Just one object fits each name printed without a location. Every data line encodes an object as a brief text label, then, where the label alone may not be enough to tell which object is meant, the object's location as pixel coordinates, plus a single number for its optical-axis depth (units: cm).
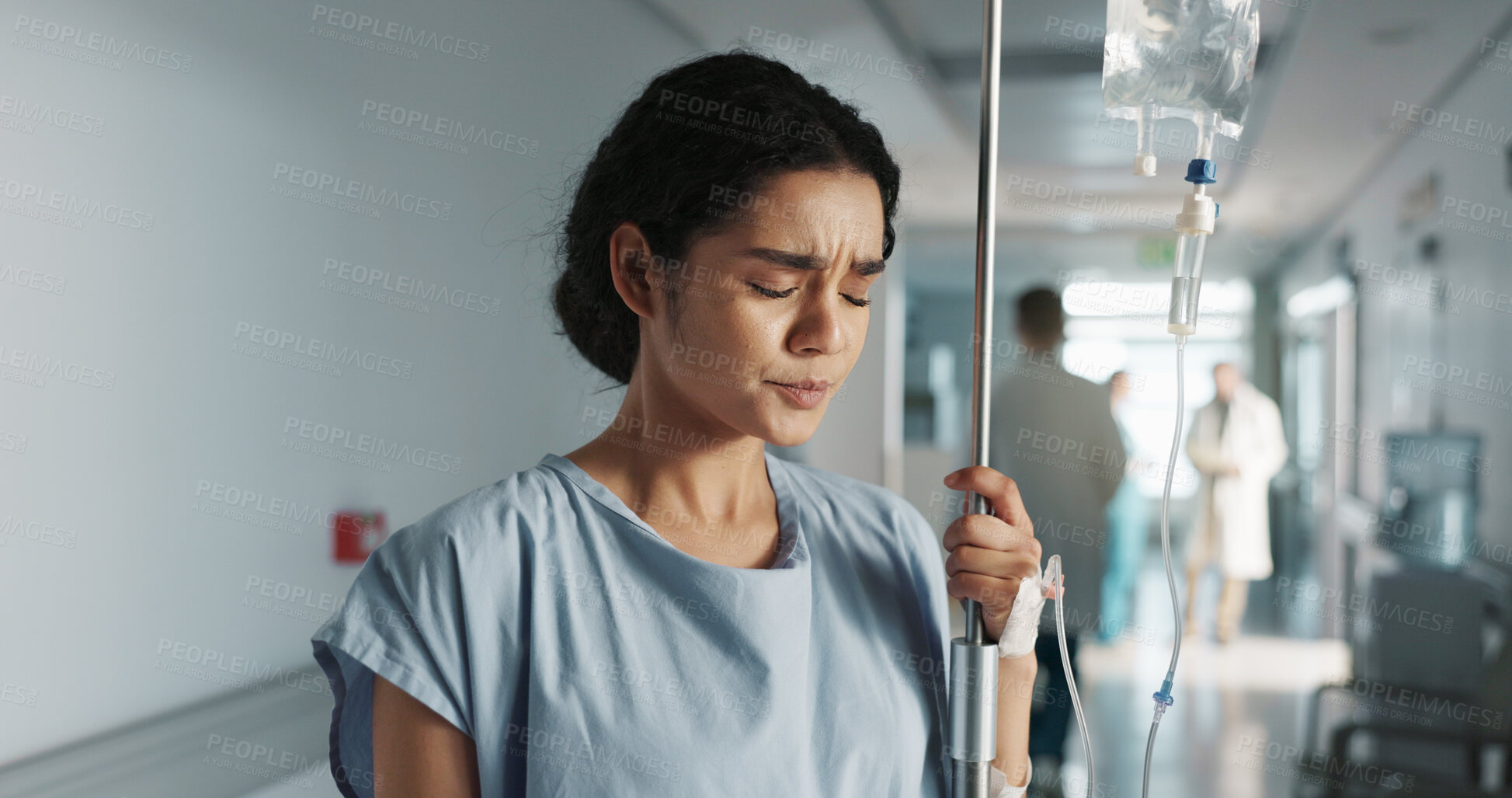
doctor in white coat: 571
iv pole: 83
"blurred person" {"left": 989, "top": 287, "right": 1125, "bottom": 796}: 301
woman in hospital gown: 79
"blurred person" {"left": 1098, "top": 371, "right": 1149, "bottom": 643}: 514
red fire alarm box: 201
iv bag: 86
